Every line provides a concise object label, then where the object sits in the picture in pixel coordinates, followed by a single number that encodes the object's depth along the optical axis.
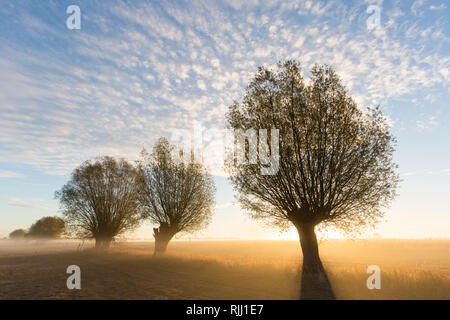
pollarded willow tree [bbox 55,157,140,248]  43.78
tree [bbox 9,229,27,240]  158.25
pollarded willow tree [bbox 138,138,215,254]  35.44
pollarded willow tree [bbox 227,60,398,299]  18.83
